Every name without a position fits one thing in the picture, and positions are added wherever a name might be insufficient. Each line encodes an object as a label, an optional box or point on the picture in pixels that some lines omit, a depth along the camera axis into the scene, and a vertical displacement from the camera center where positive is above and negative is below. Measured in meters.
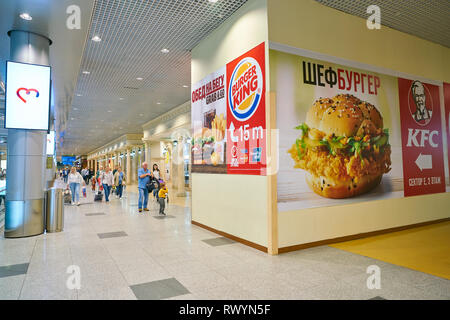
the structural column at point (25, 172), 5.06 +0.08
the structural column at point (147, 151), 17.48 +1.49
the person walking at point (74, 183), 9.50 -0.25
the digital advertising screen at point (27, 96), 4.93 +1.46
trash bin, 5.47 -0.70
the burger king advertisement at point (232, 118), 4.30 +0.99
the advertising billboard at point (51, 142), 10.37 +1.26
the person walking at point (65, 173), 28.21 +0.24
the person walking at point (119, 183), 11.40 -0.33
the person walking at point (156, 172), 10.05 +0.10
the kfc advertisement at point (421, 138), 5.78 +0.74
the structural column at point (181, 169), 12.68 +0.25
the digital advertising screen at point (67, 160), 42.91 +2.45
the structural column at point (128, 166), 23.23 +0.76
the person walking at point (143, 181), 7.91 -0.17
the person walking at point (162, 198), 7.39 -0.63
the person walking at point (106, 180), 10.36 -0.19
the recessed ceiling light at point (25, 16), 4.71 +2.71
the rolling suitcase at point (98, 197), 10.57 -0.81
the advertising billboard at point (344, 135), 4.33 +0.67
